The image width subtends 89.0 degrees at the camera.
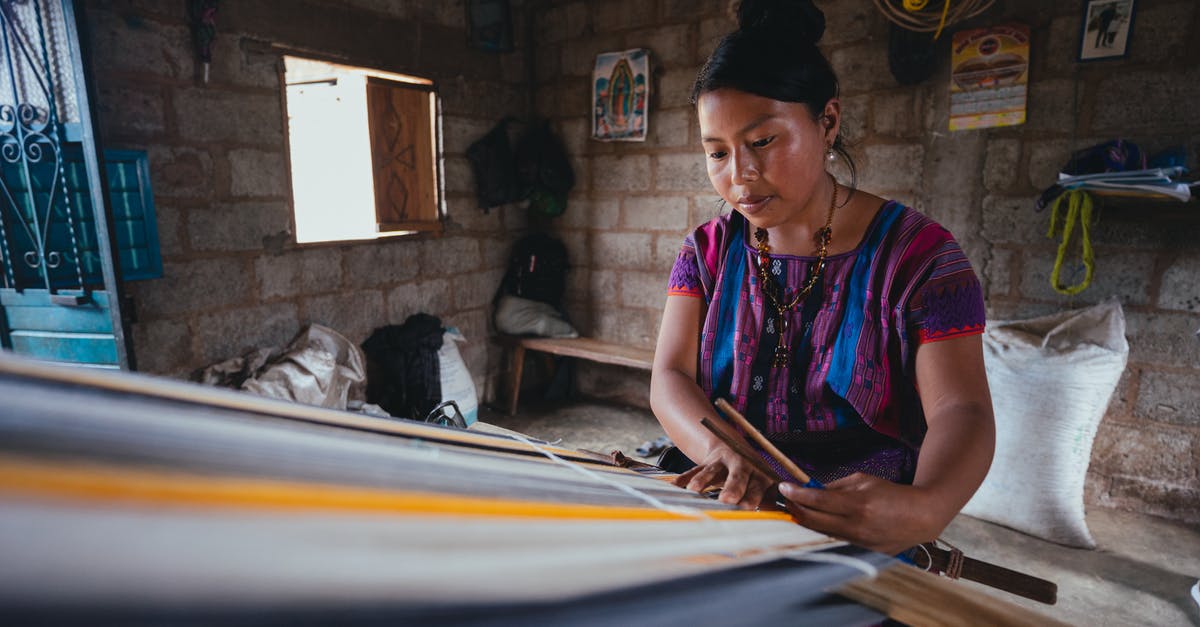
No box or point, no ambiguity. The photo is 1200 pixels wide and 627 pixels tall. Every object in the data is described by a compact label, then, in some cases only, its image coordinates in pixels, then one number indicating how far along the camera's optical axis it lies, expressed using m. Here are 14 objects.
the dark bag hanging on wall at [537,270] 4.26
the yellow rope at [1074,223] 2.49
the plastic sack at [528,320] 4.19
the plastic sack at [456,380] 3.46
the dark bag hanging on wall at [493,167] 3.99
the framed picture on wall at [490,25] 3.87
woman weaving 1.08
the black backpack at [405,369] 3.43
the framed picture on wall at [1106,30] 2.49
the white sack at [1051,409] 2.38
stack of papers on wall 2.29
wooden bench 3.84
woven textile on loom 0.21
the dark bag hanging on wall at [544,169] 4.17
